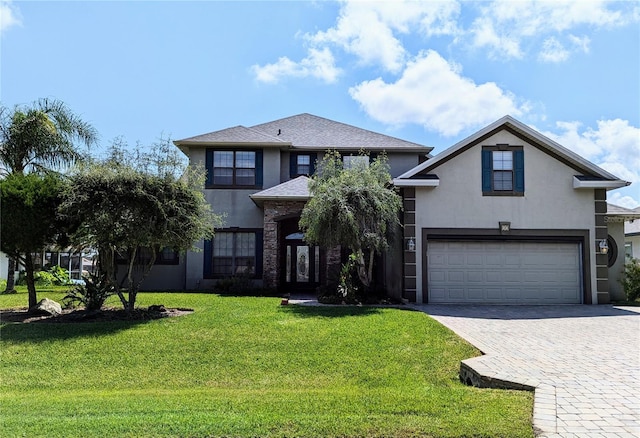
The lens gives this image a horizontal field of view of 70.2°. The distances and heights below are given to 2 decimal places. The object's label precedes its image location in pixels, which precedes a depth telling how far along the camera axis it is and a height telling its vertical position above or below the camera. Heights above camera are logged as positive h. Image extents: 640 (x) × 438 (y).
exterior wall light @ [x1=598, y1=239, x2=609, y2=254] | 15.74 +0.17
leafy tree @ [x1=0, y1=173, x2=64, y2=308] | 11.66 +0.91
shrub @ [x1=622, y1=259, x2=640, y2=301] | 17.50 -1.16
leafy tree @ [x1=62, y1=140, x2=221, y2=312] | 11.45 +1.08
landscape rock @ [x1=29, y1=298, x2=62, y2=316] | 12.42 -1.67
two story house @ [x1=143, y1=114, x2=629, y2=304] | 15.66 +0.92
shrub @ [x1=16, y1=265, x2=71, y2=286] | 20.50 -1.29
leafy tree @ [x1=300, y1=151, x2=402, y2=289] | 14.26 +1.16
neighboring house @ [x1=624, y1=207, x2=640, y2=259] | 25.22 +0.66
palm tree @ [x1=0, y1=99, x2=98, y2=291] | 18.61 +4.53
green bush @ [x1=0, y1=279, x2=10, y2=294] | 18.89 -1.76
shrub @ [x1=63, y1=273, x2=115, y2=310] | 12.59 -1.21
